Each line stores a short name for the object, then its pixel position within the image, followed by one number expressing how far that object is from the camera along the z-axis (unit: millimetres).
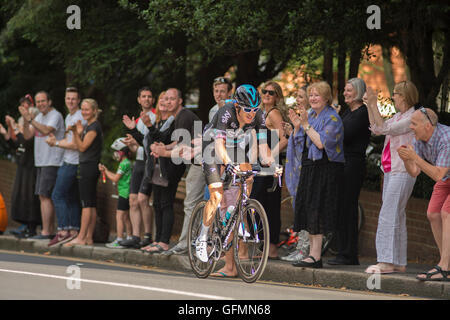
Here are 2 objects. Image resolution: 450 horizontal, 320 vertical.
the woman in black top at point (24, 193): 16719
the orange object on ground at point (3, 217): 17312
